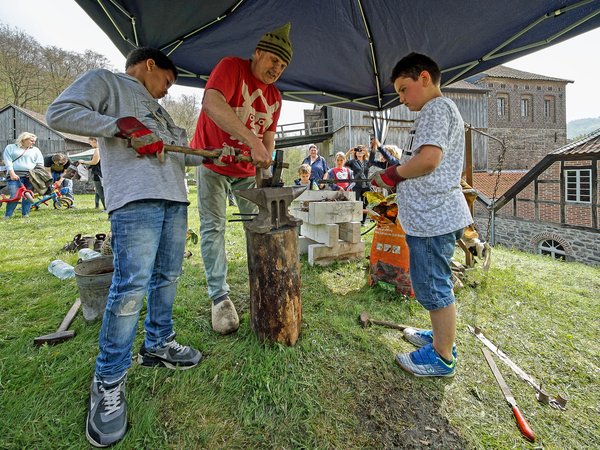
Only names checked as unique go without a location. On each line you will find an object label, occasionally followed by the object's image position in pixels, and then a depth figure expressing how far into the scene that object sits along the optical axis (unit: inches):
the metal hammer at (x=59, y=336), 83.7
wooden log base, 77.9
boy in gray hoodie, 54.7
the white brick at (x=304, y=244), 179.0
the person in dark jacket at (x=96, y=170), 275.2
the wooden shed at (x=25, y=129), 927.7
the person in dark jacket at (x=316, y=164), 295.1
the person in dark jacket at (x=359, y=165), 302.4
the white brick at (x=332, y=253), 159.6
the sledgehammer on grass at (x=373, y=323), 99.4
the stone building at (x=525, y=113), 1135.6
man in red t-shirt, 77.6
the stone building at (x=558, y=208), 575.2
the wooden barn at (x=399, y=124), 700.7
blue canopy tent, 103.6
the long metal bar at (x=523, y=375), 71.5
